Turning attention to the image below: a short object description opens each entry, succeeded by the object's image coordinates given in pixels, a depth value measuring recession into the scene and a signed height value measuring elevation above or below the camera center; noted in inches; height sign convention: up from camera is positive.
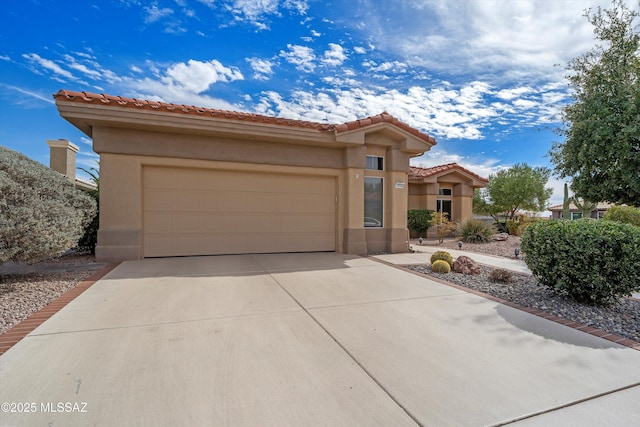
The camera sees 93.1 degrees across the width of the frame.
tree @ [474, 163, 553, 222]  901.2 +72.3
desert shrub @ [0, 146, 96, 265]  191.6 -0.3
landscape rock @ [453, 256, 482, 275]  272.8 -47.9
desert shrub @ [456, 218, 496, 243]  541.9 -31.4
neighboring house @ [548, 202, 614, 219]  1449.9 +22.1
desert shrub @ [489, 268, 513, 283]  243.4 -50.4
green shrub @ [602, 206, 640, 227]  507.2 +0.1
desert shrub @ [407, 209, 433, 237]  631.8 -10.7
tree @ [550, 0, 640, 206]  287.0 +98.5
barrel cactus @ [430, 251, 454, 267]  288.2 -41.8
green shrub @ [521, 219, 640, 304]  169.3 -25.6
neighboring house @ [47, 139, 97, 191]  437.3 +82.3
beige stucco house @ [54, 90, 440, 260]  300.8 +39.5
